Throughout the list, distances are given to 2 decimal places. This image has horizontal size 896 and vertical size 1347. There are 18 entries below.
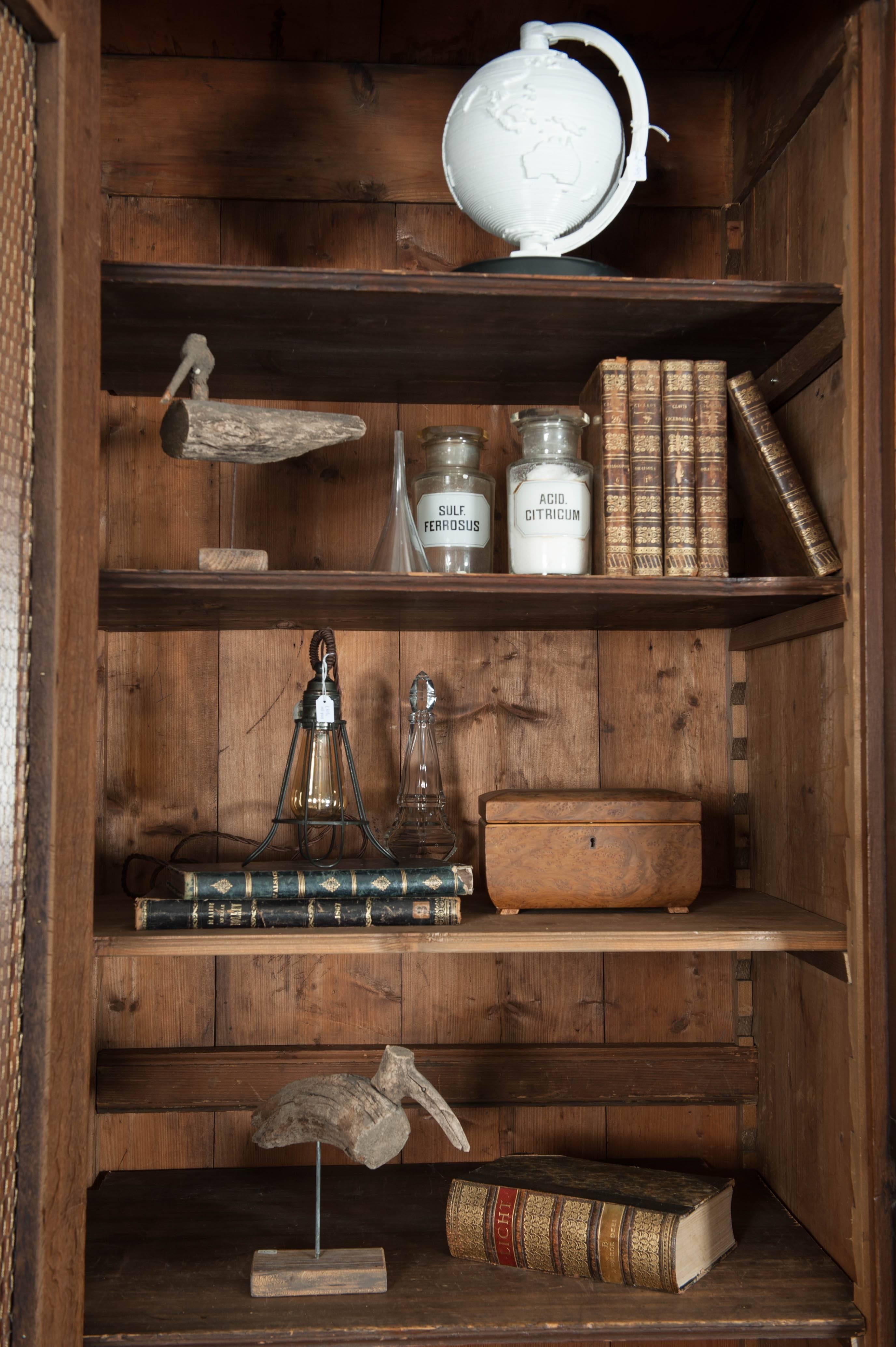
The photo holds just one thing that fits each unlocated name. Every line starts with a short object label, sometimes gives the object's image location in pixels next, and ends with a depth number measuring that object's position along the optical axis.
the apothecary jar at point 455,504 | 1.27
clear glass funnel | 1.28
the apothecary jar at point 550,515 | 1.19
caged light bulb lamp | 1.28
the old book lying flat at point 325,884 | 1.16
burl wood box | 1.25
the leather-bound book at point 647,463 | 1.18
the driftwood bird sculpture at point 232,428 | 1.11
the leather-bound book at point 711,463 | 1.19
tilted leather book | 1.17
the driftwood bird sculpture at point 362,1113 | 1.09
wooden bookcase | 1.24
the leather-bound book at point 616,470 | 1.17
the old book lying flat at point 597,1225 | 1.11
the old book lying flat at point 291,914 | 1.14
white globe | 1.15
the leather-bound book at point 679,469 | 1.18
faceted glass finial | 1.40
